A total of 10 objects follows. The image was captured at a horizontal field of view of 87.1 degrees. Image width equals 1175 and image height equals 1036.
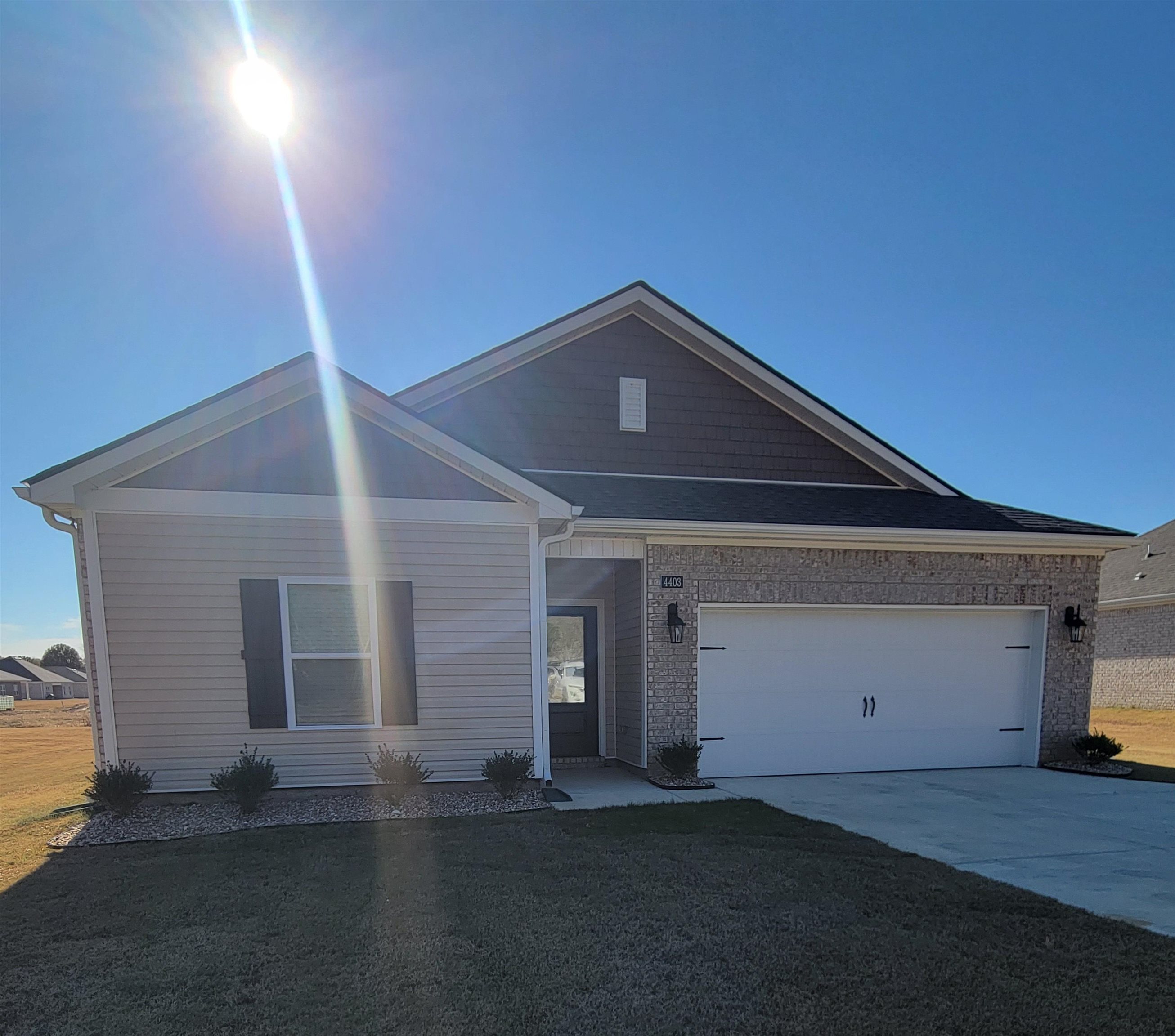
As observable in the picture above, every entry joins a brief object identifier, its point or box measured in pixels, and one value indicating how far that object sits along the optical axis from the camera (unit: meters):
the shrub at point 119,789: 5.75
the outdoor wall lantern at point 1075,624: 8.55
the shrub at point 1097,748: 8.33
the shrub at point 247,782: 5.82
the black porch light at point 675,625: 7.57
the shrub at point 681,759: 7.32
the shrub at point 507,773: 6.29
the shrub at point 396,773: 6.20
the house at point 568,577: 6.09
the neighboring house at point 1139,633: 16.53
